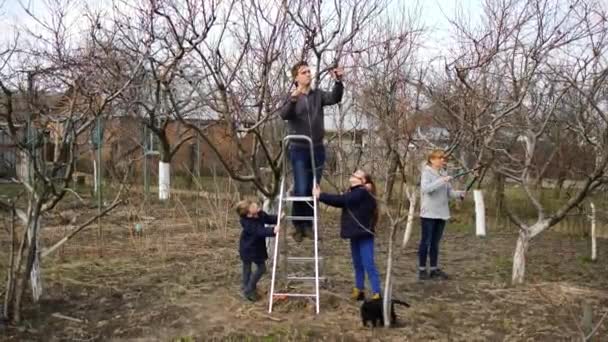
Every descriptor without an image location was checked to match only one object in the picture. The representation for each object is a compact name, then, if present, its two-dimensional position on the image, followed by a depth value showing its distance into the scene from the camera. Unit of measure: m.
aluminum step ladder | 4.86
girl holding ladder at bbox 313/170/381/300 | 4.93
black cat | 4.52
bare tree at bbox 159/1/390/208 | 5.03
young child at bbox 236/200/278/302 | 5.10
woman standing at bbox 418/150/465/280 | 5.98
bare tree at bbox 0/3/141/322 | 4.48
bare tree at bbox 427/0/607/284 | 5.73
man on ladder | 5.11
